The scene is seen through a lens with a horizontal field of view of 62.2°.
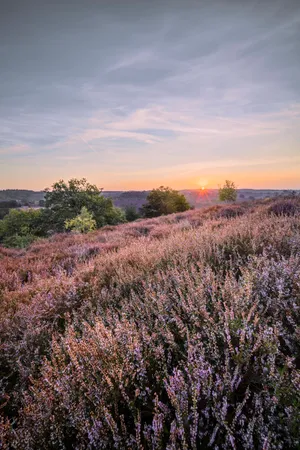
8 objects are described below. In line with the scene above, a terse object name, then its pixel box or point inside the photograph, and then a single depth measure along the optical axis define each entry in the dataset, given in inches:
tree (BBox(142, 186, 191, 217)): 1729.8
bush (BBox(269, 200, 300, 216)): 336.3
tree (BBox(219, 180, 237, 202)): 2167.8
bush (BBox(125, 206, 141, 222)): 1609.0
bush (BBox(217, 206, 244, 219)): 470.8
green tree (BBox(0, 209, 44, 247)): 1098.7
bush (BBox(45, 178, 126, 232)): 1050.7
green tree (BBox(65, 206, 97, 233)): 626.1
